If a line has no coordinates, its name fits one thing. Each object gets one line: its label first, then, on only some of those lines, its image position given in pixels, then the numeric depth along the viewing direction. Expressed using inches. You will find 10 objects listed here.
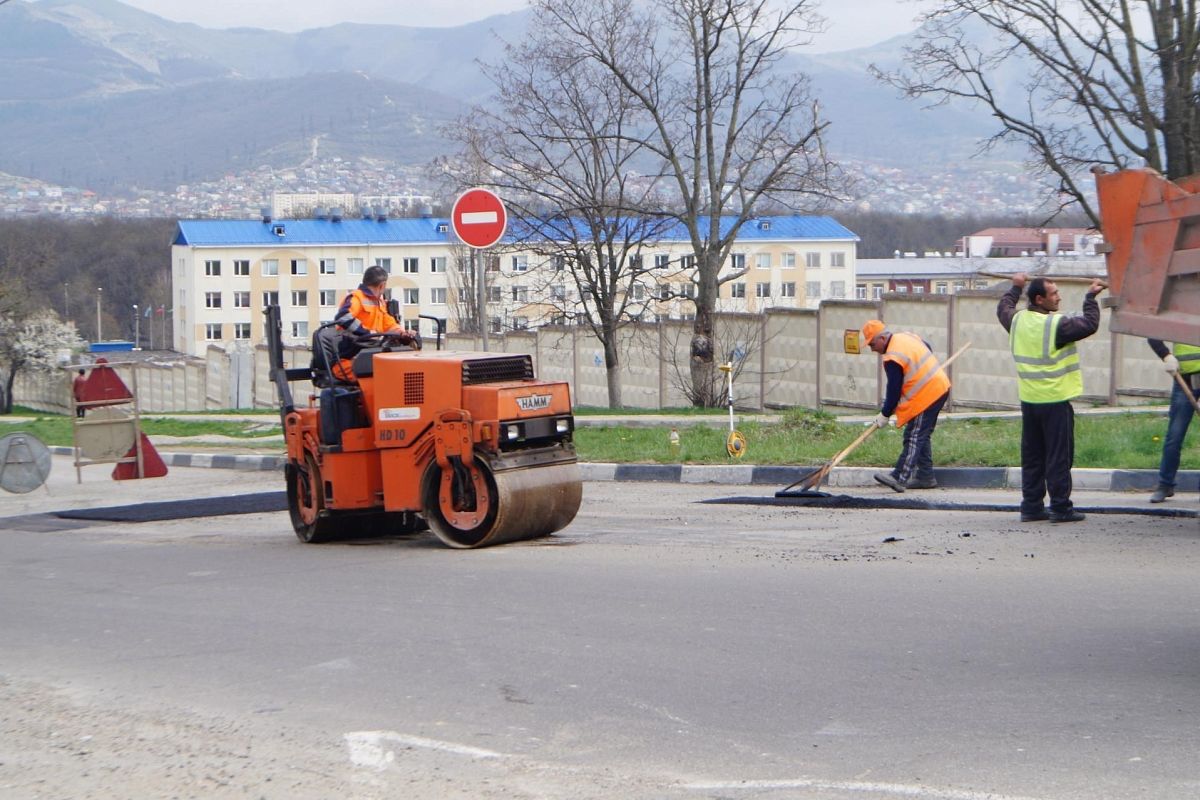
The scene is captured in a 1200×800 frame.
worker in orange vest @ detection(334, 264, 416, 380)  393.1
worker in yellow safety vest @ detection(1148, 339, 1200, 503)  400.5
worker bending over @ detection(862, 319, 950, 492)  480.7
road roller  365.1
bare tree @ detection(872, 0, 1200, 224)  797.9
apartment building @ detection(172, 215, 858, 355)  2674.7
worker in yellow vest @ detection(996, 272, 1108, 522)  382.9
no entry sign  532.4
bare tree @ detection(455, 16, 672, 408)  1071.0
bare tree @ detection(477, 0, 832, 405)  1050.1
